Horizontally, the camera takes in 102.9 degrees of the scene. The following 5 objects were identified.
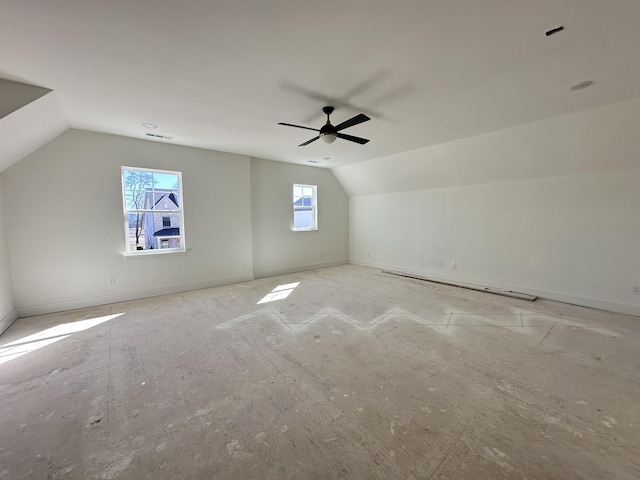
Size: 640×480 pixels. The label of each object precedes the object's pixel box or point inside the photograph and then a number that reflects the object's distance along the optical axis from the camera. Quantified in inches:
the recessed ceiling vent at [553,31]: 72.2
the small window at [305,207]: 257.9
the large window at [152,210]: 170.2
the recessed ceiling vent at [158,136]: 160.2
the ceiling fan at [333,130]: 110.9
